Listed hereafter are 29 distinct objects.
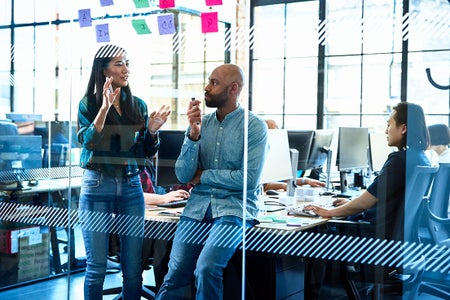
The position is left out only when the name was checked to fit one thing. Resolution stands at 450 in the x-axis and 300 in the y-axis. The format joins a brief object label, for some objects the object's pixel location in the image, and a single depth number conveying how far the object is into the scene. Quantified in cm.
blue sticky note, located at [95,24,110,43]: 368
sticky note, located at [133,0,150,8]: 349
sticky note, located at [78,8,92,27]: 380
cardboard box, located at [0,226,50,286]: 430
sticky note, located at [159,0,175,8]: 337
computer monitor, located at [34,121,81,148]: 383
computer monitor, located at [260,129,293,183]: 308
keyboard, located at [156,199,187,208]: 334
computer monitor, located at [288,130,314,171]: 302
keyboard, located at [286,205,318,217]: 294
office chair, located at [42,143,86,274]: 390
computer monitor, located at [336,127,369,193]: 279
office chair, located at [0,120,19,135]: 451
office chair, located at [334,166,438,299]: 263
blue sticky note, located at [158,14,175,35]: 339
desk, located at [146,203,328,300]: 291
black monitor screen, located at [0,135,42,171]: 445
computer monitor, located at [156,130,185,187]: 332
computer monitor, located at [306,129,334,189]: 299
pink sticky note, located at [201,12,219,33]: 320
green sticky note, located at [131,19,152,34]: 350
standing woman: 353
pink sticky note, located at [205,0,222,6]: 317
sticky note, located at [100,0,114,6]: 369
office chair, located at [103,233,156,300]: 362
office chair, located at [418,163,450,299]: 257
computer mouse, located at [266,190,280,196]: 346
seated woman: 263
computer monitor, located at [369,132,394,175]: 270
